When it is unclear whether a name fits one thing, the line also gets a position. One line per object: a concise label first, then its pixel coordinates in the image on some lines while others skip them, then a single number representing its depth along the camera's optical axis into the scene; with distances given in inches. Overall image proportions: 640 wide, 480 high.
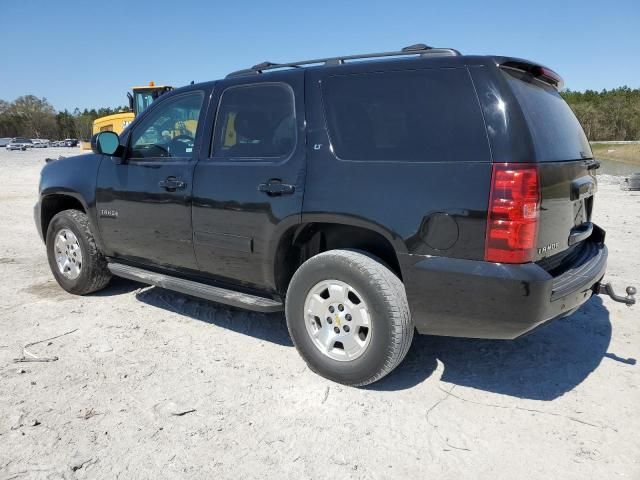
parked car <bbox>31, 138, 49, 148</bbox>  3032.5
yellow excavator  549.5
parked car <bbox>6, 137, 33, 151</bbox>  2423.7
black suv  102.0
